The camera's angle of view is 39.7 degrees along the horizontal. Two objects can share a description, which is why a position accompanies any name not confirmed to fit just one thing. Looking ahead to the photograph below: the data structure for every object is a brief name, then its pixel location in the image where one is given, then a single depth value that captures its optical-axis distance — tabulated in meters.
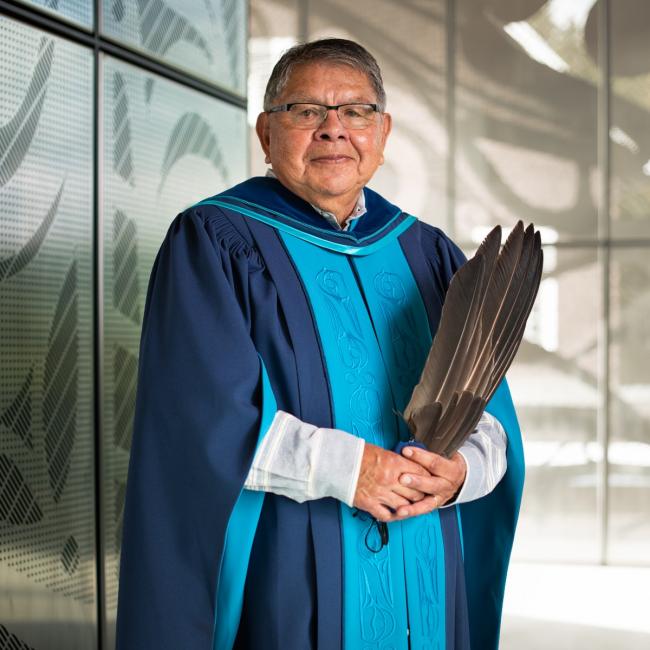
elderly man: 1.96
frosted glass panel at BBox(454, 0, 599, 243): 6.65
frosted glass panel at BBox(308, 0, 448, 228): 6.91
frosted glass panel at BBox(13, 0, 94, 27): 2.90
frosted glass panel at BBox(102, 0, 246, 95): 3.36
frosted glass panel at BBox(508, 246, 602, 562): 6.70
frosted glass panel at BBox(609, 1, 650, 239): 6.53
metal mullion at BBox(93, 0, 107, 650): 3.19
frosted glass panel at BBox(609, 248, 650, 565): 6.58
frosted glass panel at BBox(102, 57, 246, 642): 3.28
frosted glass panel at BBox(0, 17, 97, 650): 2.78
